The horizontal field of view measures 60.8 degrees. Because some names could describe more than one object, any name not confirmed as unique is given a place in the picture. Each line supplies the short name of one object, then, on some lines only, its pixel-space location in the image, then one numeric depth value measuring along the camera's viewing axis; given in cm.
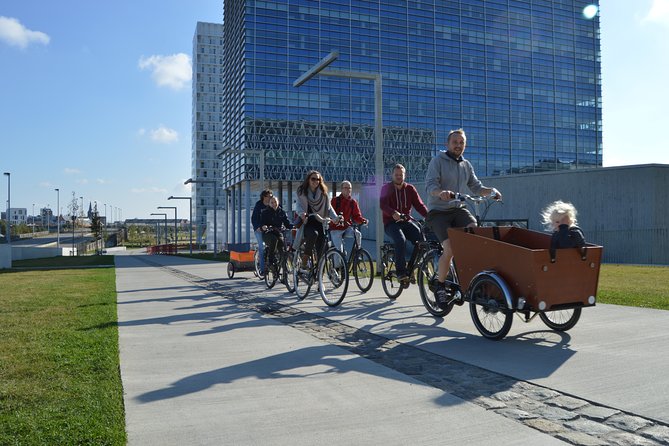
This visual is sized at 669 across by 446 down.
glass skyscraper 7138
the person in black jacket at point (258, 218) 1152
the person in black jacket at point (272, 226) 1135
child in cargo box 498
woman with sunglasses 911
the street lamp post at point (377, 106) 1429
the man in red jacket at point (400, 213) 755
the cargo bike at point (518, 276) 483
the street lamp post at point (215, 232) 4219
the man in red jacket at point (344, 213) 1029
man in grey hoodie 614
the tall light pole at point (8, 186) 4666
